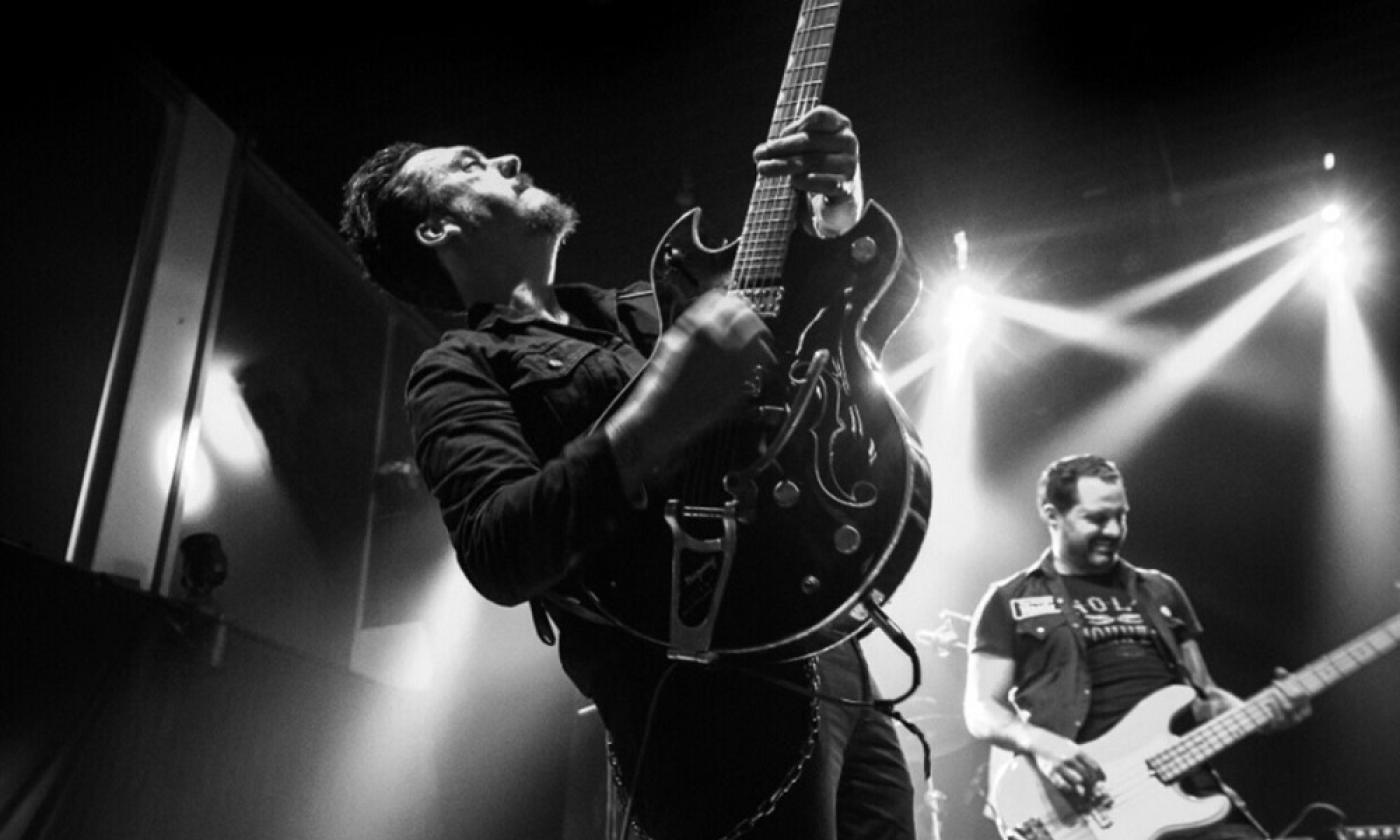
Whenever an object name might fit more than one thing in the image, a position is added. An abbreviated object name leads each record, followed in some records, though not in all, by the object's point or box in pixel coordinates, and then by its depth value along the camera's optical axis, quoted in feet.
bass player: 12.81
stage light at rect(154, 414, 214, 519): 18.24
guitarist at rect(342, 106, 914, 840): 4.19
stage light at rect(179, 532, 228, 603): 17.54
